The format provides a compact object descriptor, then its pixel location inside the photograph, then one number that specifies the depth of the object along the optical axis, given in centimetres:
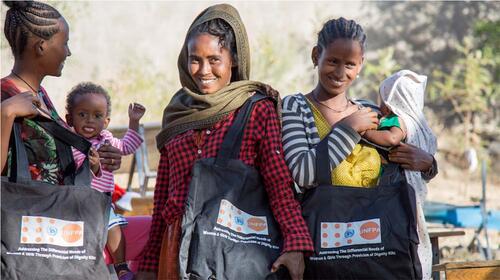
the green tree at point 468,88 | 1345
